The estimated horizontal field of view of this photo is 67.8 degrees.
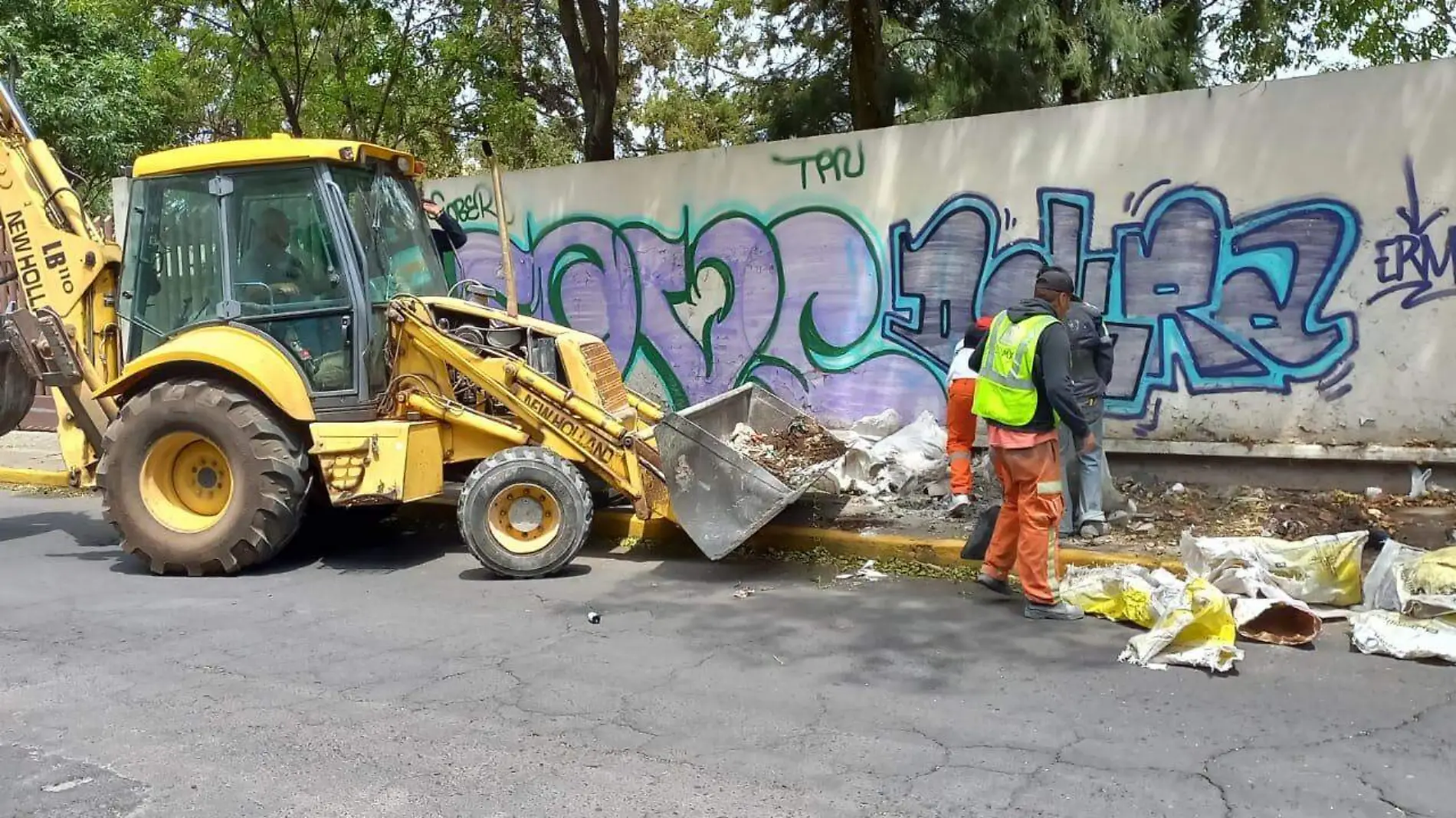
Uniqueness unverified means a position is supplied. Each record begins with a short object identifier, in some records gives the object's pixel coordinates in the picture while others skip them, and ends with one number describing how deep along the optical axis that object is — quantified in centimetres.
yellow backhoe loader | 630
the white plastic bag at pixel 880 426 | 846
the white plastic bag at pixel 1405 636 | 452
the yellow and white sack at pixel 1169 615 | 457
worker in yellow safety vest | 518
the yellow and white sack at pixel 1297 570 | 512
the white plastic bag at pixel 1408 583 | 475
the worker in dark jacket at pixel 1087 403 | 621
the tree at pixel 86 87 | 1397
